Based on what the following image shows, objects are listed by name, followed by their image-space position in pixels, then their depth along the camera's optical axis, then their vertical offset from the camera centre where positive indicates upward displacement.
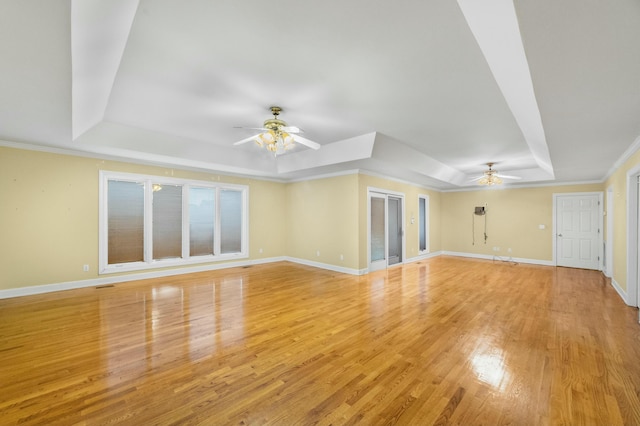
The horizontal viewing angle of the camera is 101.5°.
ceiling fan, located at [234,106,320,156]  3.62 +1.15
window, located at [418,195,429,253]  9.02 -0.35
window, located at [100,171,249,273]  5.54 -0.19
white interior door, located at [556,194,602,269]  7.11 -0.51
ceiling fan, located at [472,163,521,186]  6.89 +0.93
